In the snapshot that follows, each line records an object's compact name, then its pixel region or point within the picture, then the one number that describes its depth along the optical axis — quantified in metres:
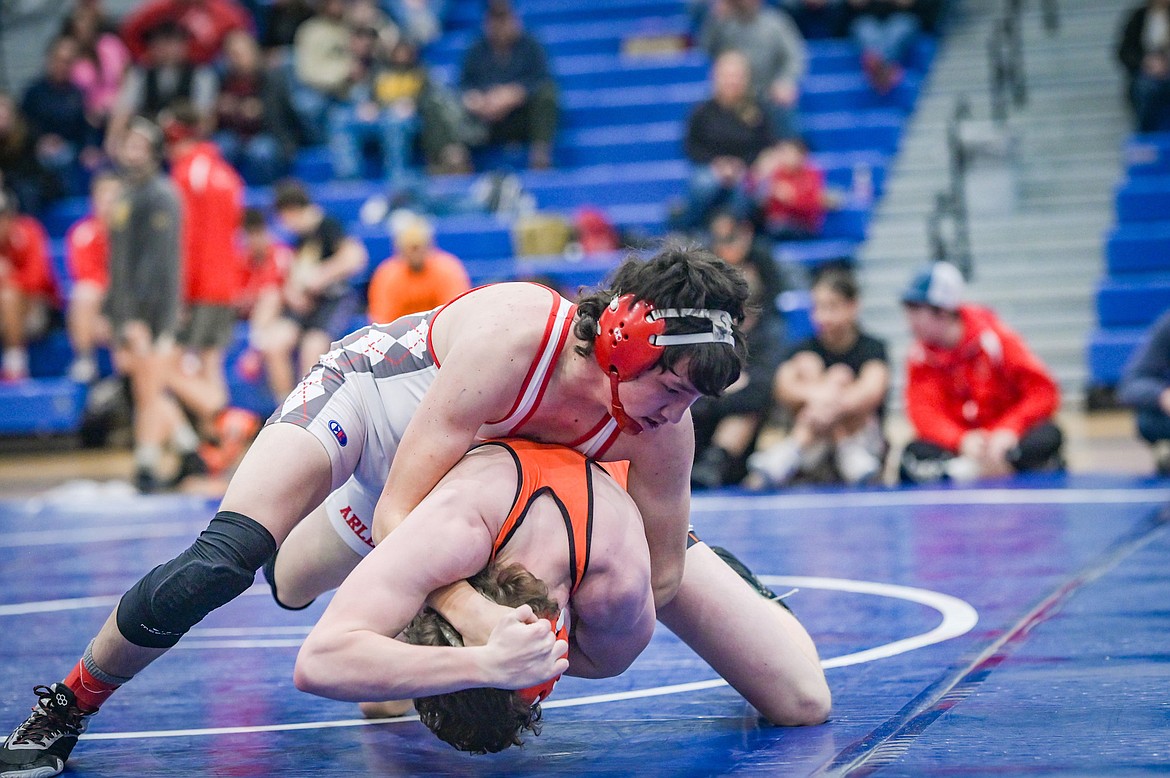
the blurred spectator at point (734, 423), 7.34
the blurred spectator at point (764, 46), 10.55
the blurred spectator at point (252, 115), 11.90
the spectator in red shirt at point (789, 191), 9.59
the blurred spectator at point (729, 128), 9.92
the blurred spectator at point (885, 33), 11.05
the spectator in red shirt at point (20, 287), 10.48
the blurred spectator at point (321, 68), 12.02
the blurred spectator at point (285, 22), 12.86
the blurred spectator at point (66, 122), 12.20
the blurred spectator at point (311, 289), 9.52
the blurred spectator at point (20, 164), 11.62
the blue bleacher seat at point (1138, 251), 9.47
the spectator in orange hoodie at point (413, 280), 8.73
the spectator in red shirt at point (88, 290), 10.09
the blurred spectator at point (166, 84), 12.16
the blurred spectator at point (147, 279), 8.37
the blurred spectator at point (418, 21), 12.52
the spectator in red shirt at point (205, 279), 8.82
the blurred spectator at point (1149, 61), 9.99
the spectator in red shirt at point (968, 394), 6.83
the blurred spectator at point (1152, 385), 6.71
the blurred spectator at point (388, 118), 11.41
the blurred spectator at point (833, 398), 6.98
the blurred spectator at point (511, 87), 11.33
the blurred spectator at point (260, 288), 9.63
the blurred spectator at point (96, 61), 12.47
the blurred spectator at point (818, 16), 11.66
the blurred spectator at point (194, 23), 12.52
